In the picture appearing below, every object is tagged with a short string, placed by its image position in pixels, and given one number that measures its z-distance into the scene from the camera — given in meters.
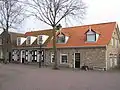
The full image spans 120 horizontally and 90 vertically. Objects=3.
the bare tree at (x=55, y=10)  14.13
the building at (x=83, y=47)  13.73
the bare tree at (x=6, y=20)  17.38
